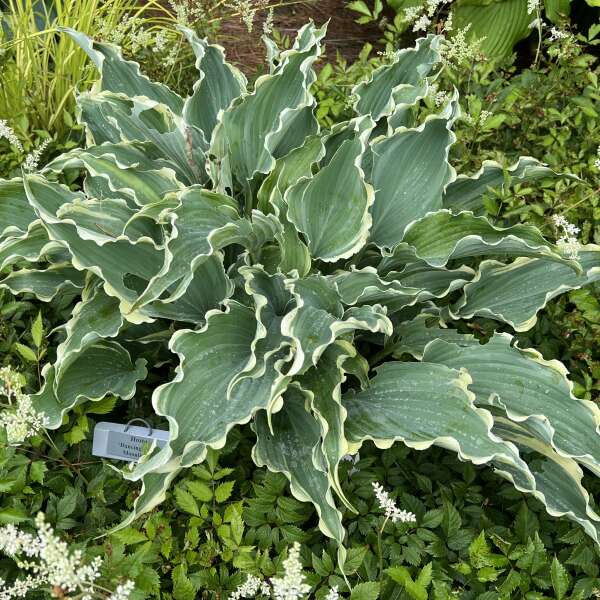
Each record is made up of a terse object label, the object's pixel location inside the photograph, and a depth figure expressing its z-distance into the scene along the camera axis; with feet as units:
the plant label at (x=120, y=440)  4.86
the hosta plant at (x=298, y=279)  4.39
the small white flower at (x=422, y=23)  6.77
